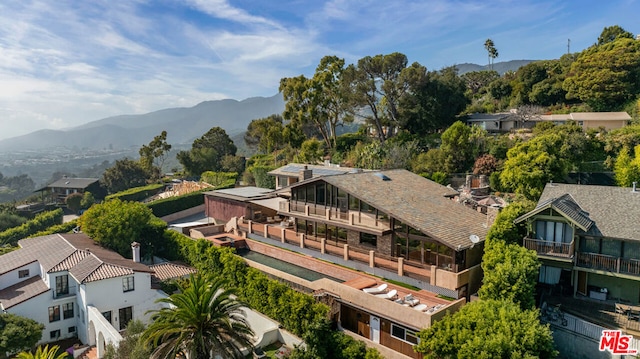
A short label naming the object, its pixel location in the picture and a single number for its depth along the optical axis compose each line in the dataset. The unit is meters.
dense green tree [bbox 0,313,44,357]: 26.09
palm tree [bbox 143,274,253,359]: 19.69
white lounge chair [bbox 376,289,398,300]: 21.58
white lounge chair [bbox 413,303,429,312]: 20.03
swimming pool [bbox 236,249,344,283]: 27.06
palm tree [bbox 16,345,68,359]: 21.08
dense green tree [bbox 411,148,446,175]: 44.66
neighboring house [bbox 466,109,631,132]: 48.56
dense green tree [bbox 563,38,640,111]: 52.88
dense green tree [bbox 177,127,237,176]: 78.31
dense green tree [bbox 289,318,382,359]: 21.05
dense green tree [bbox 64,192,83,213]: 71.62
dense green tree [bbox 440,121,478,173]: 44.59
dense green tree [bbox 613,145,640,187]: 33.98
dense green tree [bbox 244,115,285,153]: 64.00
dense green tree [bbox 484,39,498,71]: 94.19
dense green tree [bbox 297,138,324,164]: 58.34
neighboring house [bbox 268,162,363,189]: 40.25
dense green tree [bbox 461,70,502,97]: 83.62
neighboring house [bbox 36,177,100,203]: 78.56
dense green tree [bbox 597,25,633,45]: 68.75
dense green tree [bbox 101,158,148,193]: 78.62
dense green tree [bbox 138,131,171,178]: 81.06
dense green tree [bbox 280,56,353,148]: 60.53
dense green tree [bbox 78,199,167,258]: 39.75
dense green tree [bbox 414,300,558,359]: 16.17
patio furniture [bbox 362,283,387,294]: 22.20
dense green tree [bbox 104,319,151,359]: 21.50
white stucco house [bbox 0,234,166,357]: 30.03
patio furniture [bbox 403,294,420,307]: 20.80
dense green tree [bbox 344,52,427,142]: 55.31
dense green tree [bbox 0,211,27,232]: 66.00
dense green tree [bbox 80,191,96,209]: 70.97
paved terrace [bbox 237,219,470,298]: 22.53
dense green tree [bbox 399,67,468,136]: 54.94
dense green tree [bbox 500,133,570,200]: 34.44
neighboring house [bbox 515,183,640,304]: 20.88
